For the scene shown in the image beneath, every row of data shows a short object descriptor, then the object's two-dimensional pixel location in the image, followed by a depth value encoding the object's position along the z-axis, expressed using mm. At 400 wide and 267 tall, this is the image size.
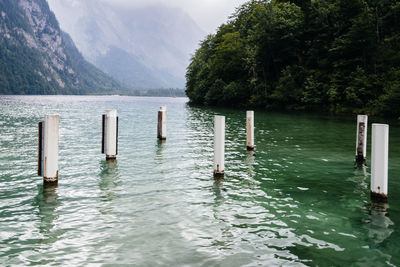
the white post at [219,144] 10273
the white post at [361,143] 13180
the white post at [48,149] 8703
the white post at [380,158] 7789
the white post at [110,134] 12453
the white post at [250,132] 15320
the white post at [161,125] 18891
